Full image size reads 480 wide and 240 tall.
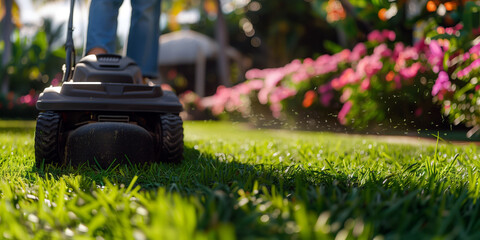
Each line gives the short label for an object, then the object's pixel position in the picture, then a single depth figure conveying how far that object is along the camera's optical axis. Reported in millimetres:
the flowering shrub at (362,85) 4418
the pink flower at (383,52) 4953
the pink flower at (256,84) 7204
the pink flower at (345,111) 4873
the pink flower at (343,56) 5820
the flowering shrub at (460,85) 3322
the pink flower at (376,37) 5773
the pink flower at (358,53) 5614
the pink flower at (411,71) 4363
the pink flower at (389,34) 5723
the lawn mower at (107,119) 1979
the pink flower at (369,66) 4719
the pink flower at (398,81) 4473
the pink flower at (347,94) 4910
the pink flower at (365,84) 4649
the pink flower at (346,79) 4898
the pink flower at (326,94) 5473
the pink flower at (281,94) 6128
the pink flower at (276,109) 6349
